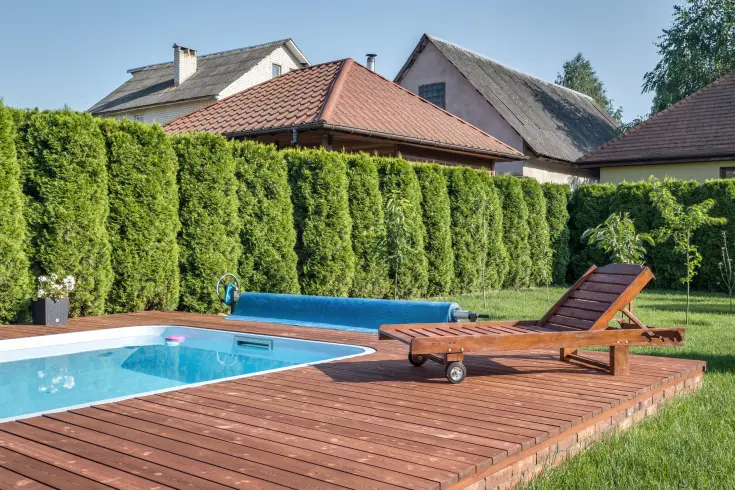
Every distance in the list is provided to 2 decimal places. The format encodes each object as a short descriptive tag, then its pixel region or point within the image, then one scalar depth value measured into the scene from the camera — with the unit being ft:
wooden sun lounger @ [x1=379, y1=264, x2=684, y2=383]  17.79
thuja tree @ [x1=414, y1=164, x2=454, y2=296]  47.73
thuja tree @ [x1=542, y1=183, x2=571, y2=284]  59.00
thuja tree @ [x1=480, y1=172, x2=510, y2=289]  52.60
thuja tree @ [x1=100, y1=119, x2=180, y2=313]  33.17
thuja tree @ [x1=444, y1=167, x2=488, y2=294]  49.98
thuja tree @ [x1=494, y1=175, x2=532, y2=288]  54.75
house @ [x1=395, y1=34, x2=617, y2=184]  79.46
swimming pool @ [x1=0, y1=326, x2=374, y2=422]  22.91
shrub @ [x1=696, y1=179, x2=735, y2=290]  53.42
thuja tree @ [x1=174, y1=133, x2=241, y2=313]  35.76
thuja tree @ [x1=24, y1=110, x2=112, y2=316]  30.42
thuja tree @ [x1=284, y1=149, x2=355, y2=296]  40.37
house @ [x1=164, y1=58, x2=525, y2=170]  49.96
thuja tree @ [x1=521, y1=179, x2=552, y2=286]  56.80
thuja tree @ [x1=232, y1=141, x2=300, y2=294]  37.83
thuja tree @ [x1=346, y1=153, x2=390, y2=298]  42.83
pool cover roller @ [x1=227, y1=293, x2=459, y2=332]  27.55
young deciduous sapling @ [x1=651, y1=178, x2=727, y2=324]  37.68
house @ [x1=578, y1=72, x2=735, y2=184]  68.18
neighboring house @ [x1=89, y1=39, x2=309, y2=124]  108.78
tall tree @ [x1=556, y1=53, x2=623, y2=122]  191.93
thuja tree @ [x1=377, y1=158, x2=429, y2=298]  45.14
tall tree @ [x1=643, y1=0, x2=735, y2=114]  95.04
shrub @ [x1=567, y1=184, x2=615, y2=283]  59.77
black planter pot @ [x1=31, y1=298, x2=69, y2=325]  29.40
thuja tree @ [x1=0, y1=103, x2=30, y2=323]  28.81
